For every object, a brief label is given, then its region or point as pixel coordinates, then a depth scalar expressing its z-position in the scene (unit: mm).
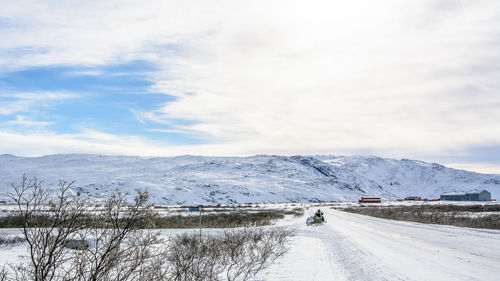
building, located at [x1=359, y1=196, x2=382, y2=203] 141262
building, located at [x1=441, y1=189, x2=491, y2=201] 133125
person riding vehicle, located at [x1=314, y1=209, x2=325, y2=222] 31850
